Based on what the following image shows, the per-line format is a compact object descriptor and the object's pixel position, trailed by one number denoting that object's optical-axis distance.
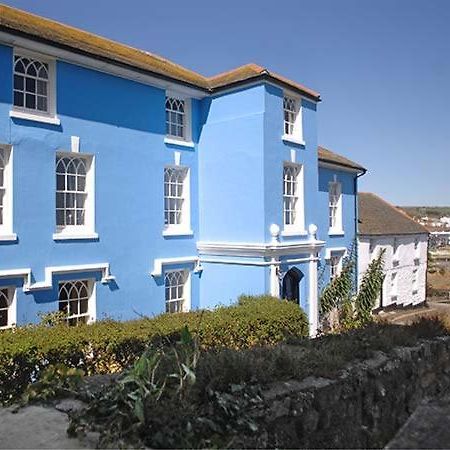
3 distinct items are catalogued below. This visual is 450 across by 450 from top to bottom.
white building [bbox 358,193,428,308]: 22.70
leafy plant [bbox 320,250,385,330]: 17.00
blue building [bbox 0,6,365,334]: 10.36
